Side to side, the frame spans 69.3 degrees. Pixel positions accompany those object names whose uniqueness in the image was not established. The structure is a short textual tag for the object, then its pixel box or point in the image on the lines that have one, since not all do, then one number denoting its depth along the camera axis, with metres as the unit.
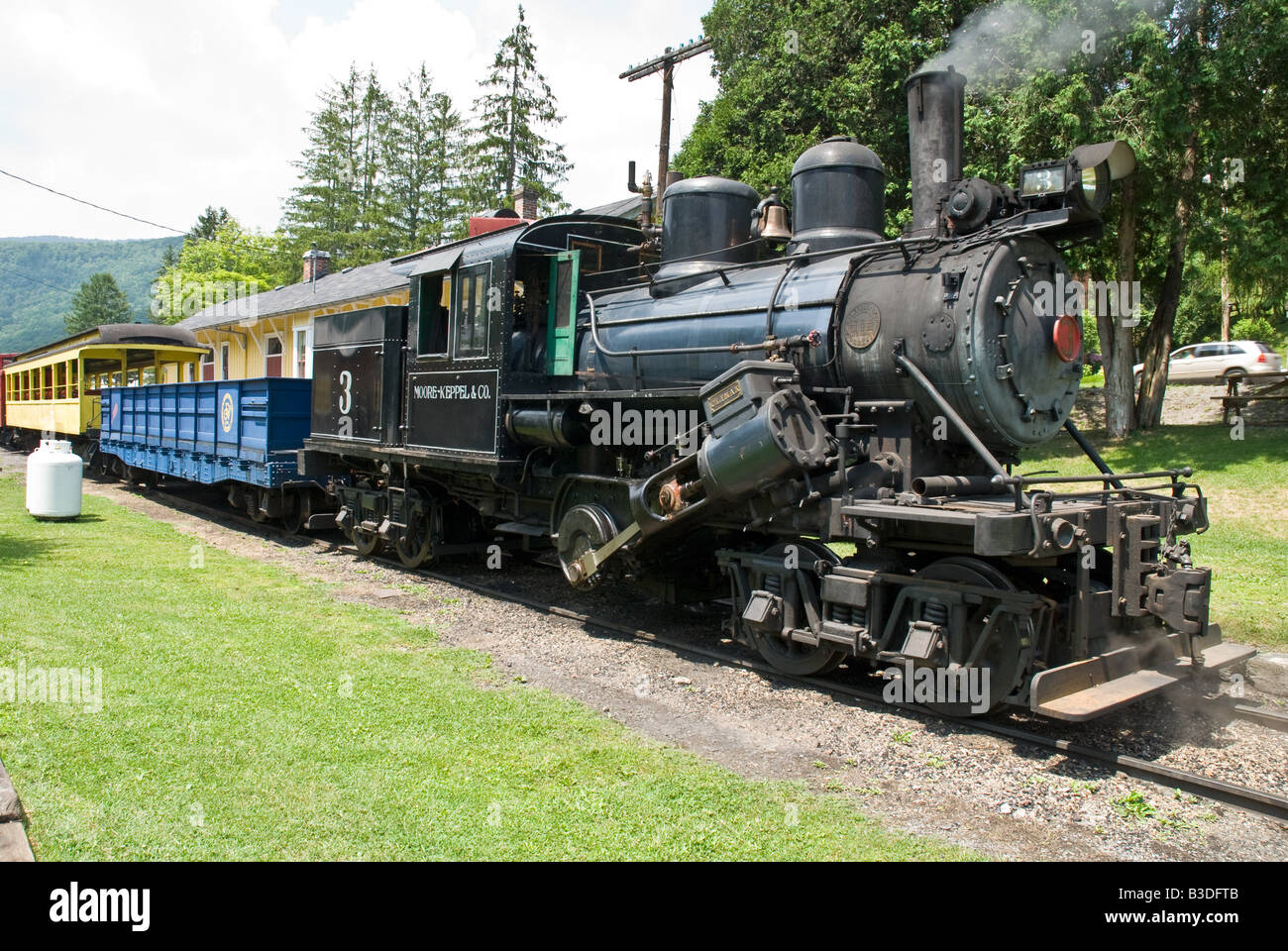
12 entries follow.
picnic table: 18.39
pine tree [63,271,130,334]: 107.96
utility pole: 19.92
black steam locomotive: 5.59
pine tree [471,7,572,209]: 38.72
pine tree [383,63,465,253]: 43.22
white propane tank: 13.20
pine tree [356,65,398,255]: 42.59
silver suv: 27.05
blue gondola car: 12.99
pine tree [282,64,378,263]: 44.03
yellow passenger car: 21.45
